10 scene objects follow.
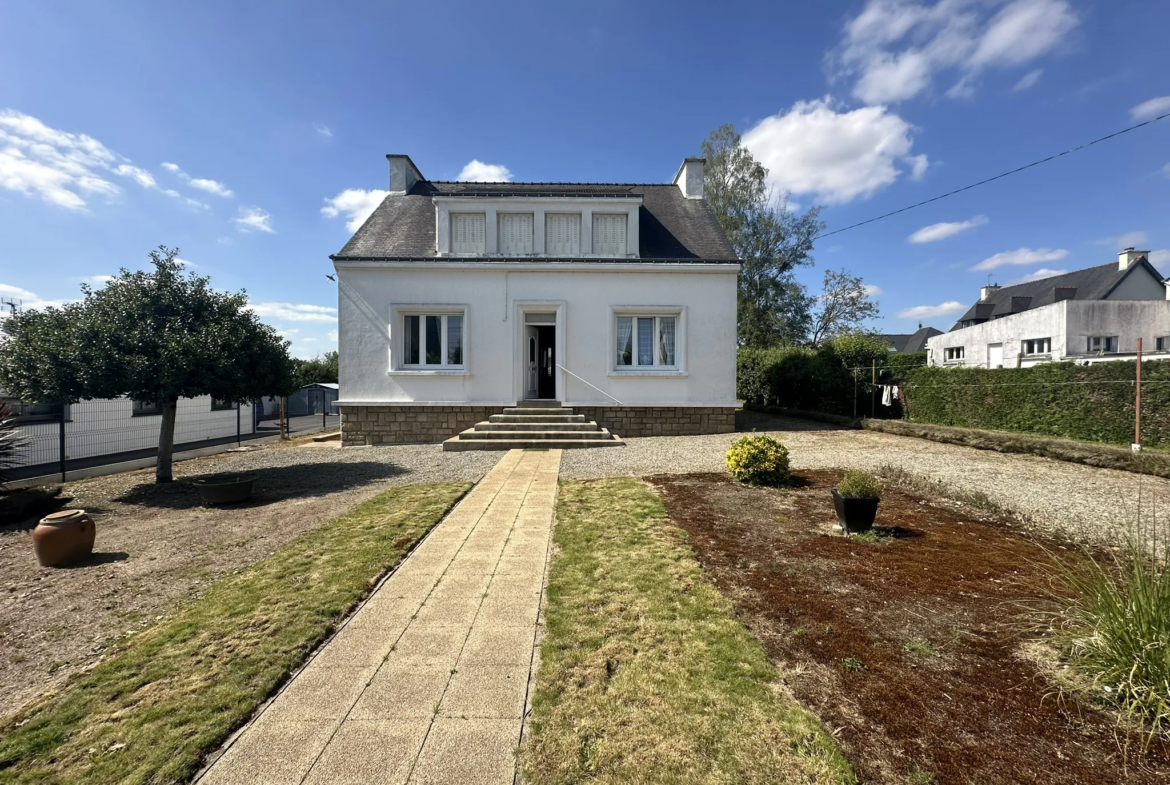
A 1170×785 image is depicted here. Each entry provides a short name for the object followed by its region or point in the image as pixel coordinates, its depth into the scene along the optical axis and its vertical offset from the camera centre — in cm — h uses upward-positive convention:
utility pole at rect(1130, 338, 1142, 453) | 857 -41
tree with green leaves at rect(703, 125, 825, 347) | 2475 +842
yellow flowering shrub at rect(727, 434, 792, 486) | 725 -115
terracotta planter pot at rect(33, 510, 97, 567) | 468 -157
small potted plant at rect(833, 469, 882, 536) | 486 -118
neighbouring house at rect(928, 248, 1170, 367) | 2102 +356
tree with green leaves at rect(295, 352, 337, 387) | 3563 +155
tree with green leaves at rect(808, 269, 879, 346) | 2745 +510
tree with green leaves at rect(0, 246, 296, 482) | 718 +68
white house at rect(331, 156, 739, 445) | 1291 +209
